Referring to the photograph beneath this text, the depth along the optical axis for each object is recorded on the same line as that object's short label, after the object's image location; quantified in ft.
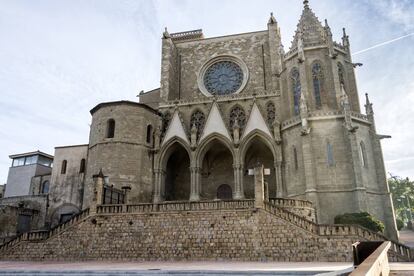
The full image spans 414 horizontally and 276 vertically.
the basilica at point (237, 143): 69.92
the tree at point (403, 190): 178.91
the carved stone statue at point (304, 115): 76.13
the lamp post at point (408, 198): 176.50
